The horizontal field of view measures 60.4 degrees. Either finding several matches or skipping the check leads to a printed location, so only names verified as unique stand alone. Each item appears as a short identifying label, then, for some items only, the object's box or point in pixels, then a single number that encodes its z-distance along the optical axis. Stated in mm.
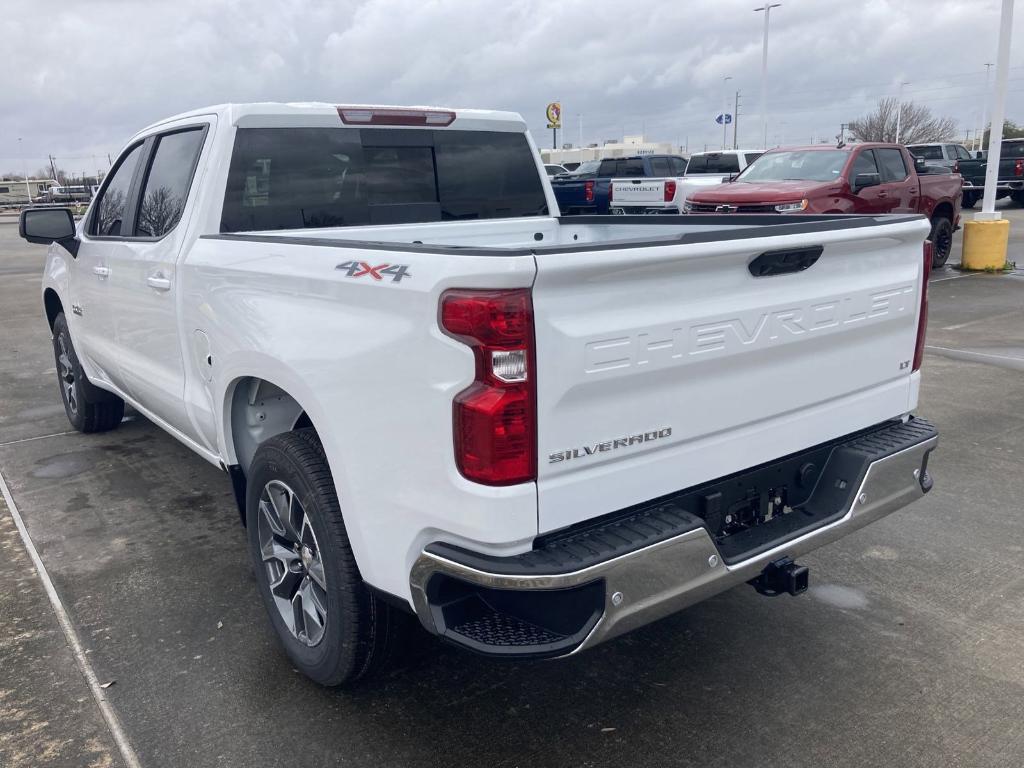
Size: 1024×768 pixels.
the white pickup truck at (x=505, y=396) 2229
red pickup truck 11992
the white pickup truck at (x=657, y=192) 17266
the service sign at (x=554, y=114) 49406
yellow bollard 13375
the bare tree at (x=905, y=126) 69688
